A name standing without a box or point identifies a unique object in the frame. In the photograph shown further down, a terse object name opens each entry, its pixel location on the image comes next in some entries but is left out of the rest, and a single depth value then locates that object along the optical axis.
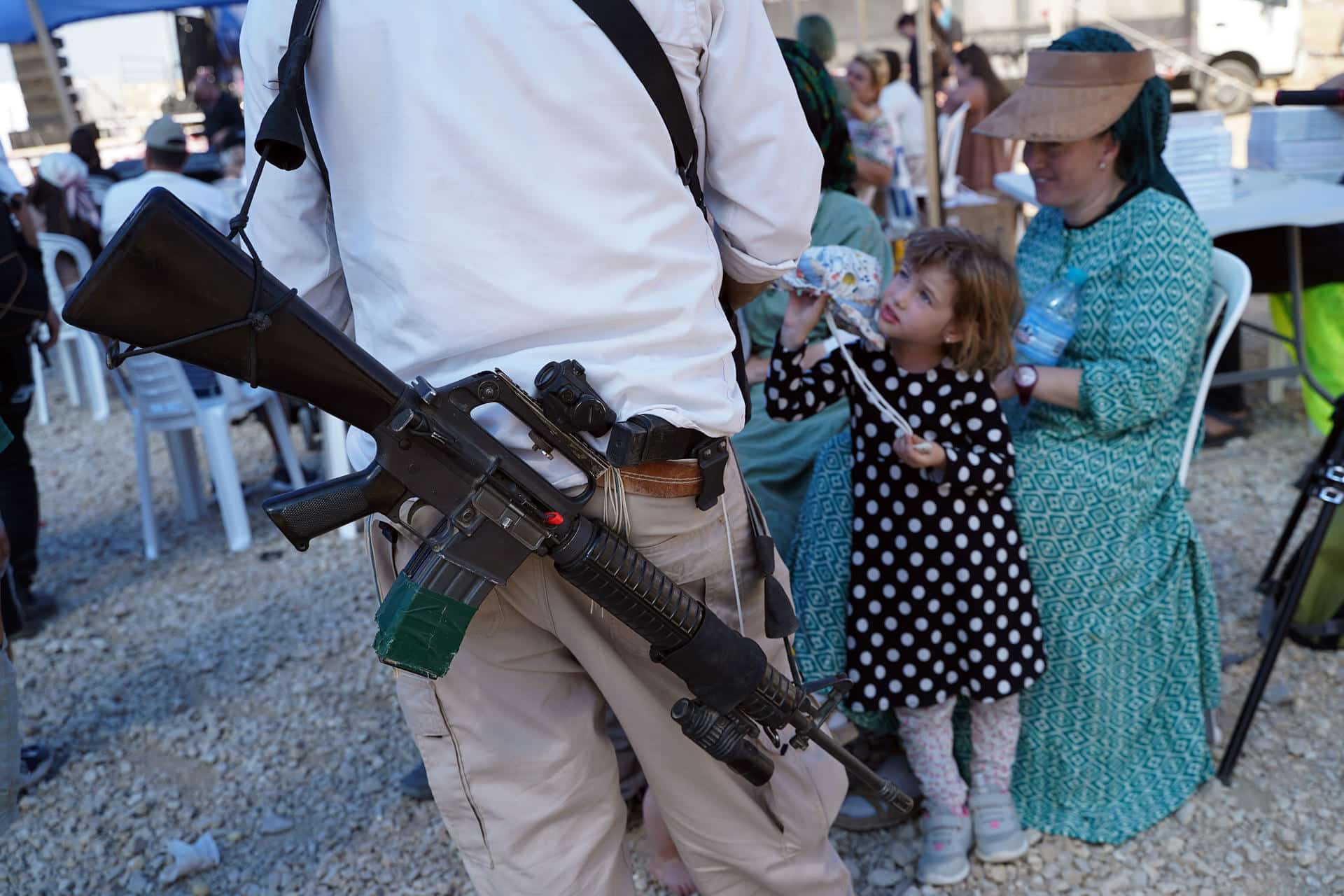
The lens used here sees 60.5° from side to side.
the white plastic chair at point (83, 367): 7.15
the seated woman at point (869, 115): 6.59
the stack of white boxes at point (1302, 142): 4.29
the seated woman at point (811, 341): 2.80
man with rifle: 1.42
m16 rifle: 1.37
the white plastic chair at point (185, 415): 4.69
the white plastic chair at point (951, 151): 7.43
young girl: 2.19
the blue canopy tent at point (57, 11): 7.71
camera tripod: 2.59
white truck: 13.20
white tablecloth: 3.65
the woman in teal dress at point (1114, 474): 2.38
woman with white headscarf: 6.82
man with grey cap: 4.73
